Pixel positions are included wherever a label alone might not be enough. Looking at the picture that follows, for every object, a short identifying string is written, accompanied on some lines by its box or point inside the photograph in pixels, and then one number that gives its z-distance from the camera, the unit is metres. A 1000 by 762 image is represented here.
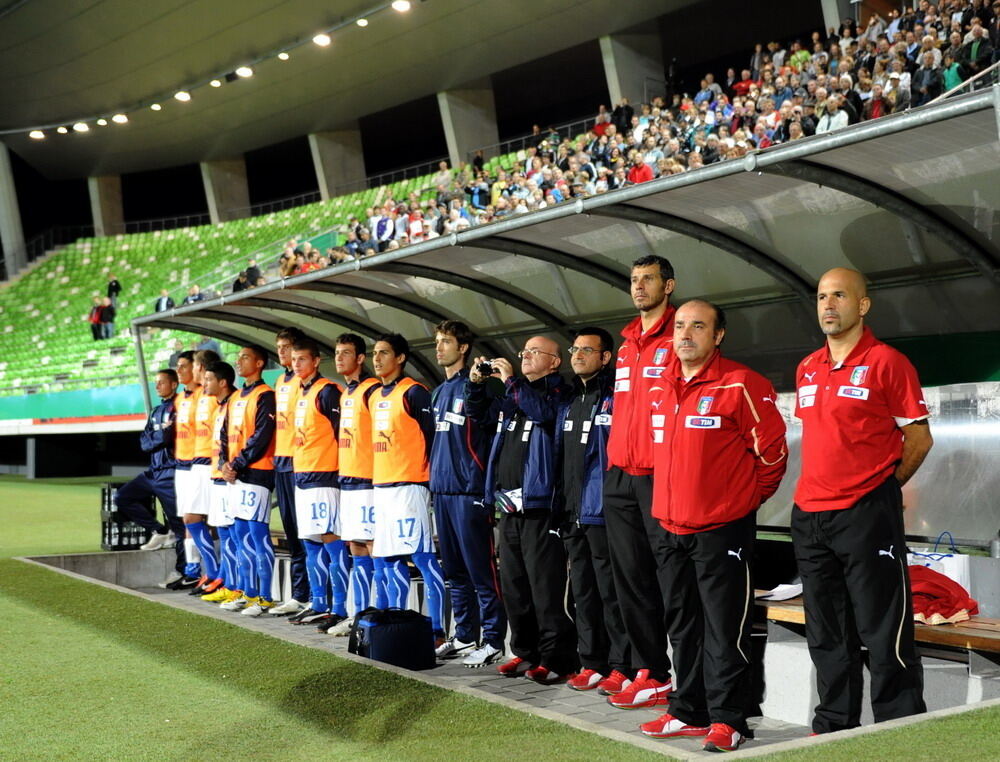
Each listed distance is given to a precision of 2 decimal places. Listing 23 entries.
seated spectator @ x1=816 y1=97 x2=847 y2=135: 12.12
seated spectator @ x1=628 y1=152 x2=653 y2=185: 14.89
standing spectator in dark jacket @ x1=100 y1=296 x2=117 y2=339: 27.30
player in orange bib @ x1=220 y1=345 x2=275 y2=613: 8.48
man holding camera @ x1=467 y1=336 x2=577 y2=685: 5.98
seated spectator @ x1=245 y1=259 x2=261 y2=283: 18.42
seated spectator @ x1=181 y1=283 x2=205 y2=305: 19.64
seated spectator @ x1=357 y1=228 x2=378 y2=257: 19.08
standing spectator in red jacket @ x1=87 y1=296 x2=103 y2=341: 27.38
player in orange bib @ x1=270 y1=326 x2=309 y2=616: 8.23
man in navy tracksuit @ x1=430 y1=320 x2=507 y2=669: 6.51
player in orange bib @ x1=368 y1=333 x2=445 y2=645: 6.95
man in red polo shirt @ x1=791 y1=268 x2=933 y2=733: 4.20
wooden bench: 4.61
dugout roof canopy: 5.40
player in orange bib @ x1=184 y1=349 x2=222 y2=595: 9.41
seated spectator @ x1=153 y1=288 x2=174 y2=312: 22.29
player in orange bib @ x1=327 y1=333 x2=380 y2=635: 7.33
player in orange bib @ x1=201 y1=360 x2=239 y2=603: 8.88
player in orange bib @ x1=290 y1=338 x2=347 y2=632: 7.73
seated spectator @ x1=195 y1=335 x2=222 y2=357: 14.43
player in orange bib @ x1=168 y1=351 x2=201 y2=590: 9.55
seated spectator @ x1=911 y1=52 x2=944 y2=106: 11.42
